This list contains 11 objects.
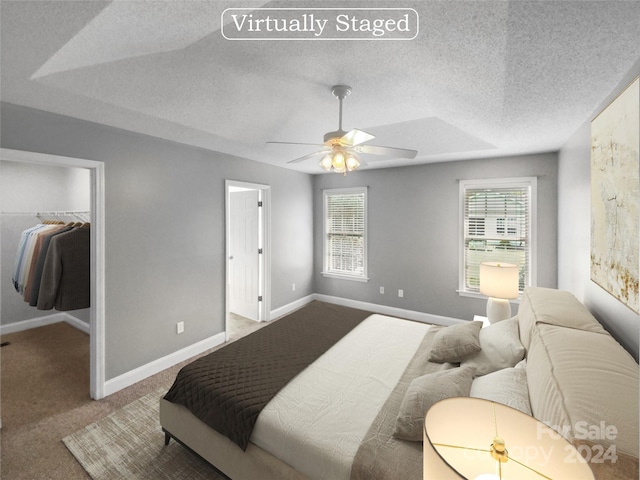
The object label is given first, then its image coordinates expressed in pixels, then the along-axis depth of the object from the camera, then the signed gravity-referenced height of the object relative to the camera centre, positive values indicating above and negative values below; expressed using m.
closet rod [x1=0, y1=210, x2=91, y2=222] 3.45 +0.27
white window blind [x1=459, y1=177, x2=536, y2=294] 3.63 +0.12
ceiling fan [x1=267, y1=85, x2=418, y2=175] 1.99 +0.65
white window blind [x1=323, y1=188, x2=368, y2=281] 4.89 +0.04
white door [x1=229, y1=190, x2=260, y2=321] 4.42 -0.32
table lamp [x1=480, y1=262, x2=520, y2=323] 2.78 -0.52
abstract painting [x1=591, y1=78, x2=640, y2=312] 1.31 +0.22
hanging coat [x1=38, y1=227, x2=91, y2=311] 2.74 -0.39
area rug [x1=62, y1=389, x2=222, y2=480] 1.76 -1.47
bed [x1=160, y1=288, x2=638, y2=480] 1.02 -0.90
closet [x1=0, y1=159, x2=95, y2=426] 2.72 -0.51
